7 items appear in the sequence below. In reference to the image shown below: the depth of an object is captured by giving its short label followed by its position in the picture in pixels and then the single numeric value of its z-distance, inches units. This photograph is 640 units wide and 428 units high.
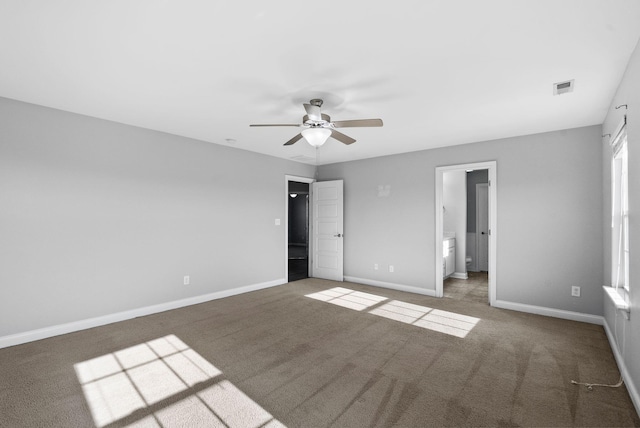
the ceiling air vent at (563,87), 106.0
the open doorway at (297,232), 257.8
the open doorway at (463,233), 200.4
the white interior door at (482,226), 283.7
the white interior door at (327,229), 247.1
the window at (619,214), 109.6
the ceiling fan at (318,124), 114.2
